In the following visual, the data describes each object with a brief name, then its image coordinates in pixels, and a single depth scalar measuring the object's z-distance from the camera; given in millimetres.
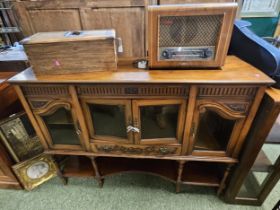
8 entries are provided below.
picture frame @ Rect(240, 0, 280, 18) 1437
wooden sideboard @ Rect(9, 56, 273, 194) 780
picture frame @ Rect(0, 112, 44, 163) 1147
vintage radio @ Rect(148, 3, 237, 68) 713
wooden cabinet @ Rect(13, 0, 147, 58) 935
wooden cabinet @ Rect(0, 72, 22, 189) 1141
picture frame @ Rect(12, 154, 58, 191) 1275
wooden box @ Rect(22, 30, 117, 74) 795
